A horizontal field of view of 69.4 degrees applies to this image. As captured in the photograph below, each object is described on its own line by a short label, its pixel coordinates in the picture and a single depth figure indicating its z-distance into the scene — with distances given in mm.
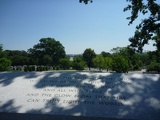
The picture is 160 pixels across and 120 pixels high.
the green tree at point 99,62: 33815
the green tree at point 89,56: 44951
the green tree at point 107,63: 29354
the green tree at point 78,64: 33531
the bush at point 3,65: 23225
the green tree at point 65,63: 38831
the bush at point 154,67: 25192
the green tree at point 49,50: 47224
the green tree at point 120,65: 20568
